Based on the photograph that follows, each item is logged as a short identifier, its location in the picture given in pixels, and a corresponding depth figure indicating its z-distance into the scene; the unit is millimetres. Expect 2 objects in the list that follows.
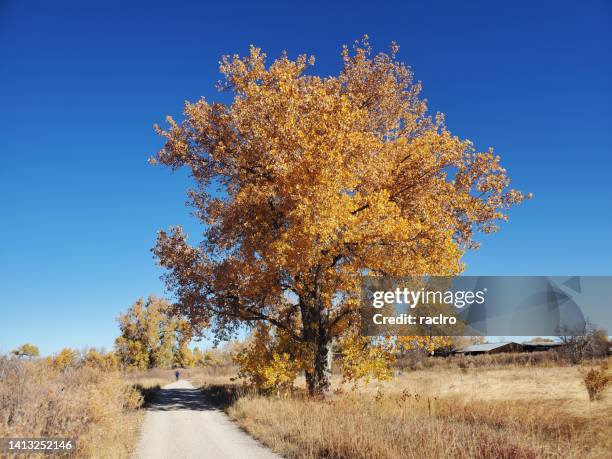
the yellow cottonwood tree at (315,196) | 15703
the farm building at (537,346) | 75938
